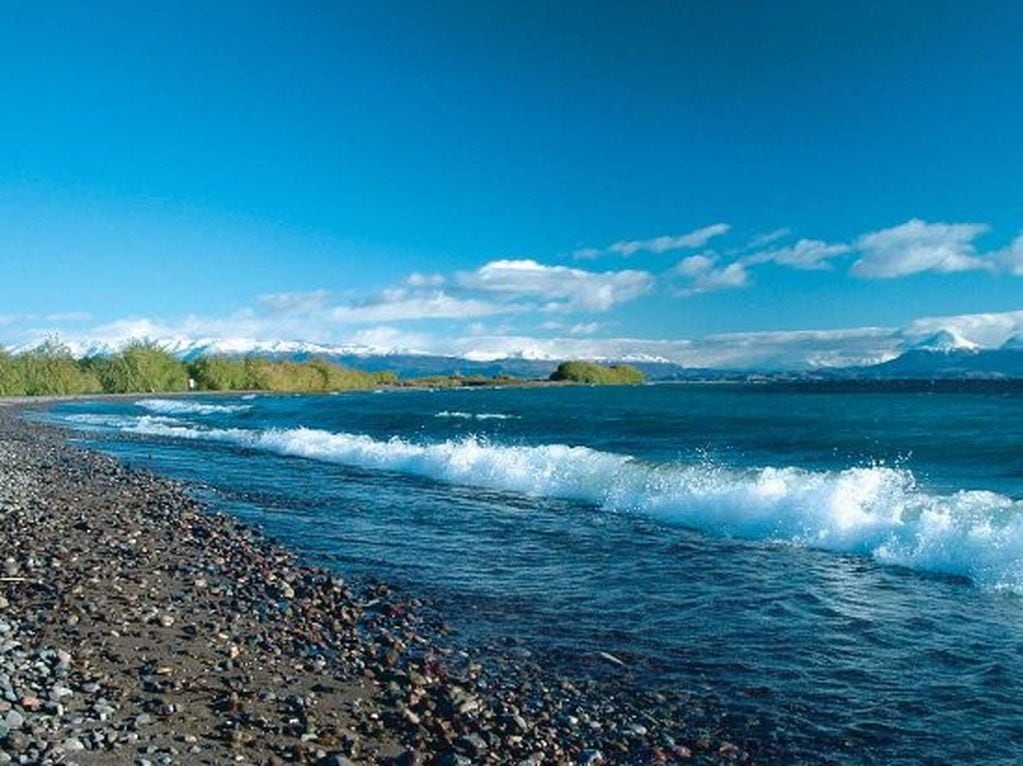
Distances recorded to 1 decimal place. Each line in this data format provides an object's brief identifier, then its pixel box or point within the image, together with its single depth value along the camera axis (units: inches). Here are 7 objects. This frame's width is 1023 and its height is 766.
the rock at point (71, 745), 247.8
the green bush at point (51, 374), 5300.2
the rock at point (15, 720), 256.1
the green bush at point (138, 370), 6008.9
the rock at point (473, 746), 275.0
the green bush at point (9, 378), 5093.5
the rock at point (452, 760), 266.6
